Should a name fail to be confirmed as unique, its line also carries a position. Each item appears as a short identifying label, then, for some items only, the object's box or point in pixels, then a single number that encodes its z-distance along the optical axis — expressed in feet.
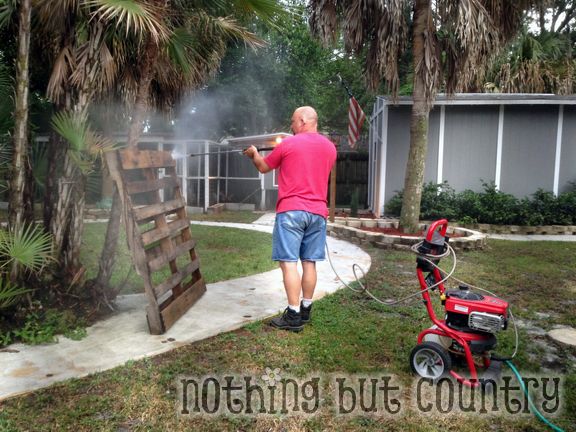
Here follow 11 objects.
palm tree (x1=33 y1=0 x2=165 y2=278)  12.00
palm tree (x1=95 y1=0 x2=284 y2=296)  13.35
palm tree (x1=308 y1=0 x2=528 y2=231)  25.58
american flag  32.78
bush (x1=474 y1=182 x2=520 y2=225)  33.27
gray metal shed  36.47
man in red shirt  11.70
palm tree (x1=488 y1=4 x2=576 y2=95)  43.42
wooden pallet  11.15
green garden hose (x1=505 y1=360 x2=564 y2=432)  7.78
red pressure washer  8.69
